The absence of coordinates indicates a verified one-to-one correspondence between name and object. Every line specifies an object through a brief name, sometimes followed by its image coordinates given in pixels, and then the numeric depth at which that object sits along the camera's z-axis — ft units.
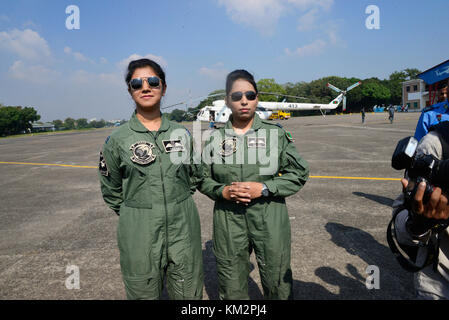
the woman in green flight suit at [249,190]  6.38
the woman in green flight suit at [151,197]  5.74
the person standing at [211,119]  90.94
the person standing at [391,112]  81.07
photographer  3.50
